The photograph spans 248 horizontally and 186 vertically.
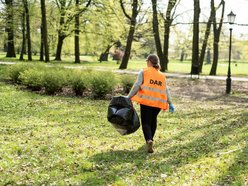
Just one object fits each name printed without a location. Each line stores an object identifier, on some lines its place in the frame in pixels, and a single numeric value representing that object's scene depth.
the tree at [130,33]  28.08
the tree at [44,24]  28.04
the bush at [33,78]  15.28
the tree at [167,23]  29.66
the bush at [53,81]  15.12
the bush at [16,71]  17.53
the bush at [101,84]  14.86
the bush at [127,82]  16.44
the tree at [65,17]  35.41
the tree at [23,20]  35.46
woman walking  6.86
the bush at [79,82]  15.16
